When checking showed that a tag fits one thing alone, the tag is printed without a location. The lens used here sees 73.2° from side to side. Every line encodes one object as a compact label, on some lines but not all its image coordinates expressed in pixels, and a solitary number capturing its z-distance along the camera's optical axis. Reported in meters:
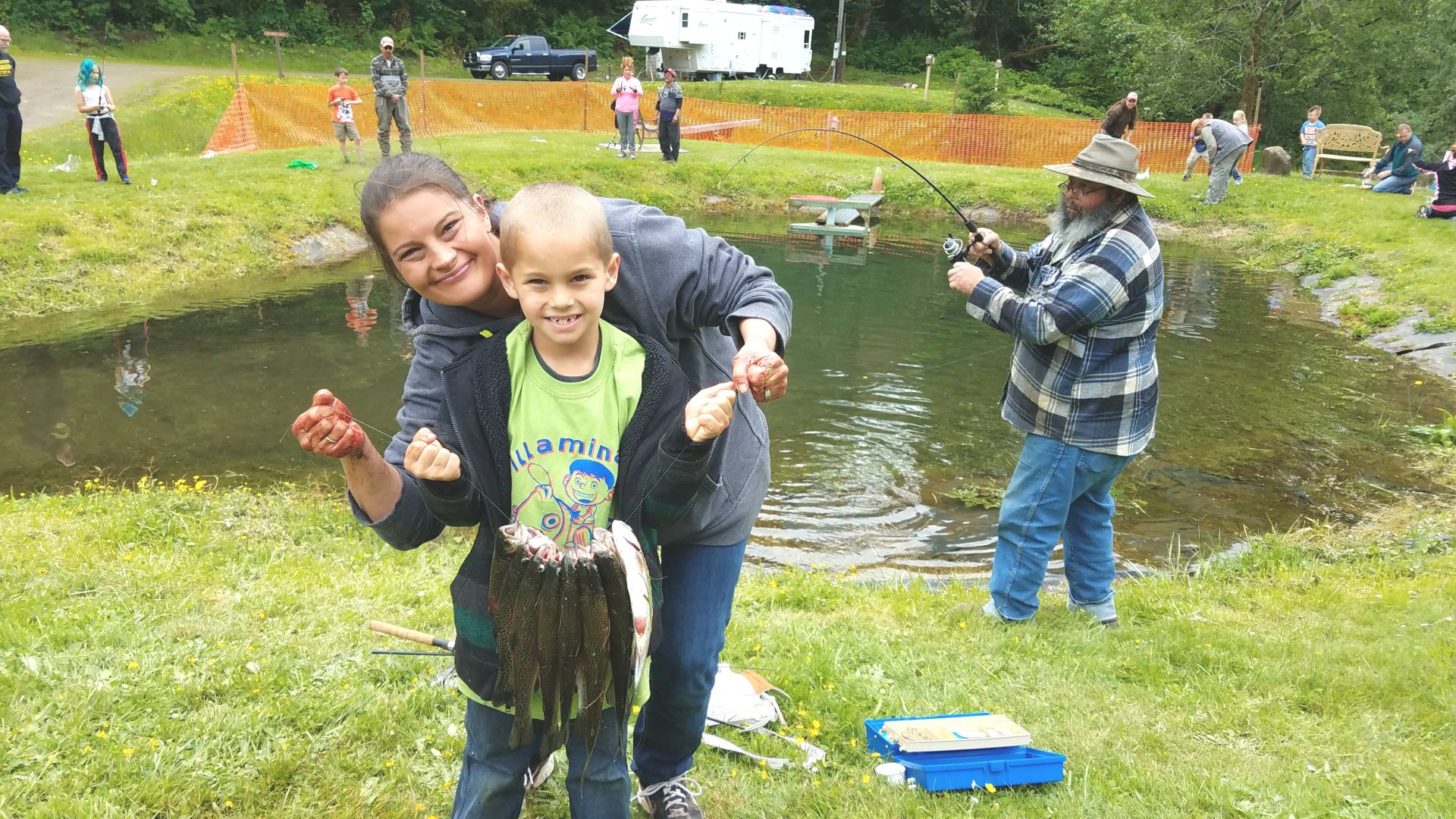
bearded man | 4.49
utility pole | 44.34
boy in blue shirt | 25.55
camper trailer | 41.03
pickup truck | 36.84
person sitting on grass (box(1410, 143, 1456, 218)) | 17.95
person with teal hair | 13.91
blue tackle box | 3.35
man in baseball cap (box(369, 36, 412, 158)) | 18.31
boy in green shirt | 2.25
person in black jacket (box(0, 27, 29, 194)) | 13.02
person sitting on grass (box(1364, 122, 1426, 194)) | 21.58
